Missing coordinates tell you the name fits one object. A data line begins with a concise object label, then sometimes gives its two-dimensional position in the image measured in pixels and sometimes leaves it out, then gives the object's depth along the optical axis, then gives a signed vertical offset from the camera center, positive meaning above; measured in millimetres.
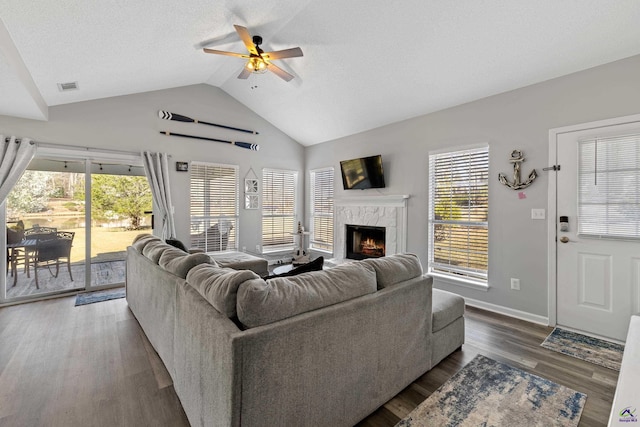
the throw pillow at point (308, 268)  1922 -401
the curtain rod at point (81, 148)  3761 +902
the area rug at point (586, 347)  2383 -1230
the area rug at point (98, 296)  3760 -1157
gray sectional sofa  1228 -659
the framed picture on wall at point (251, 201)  5633 +210
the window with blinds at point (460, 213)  3625 -32
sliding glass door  3797 -148
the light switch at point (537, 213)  3126 -28
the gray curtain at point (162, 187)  4527 +393
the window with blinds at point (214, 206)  5066 +102
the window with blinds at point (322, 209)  5941 +53
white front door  2652 -225
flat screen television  4723 +664
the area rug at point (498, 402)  1704 -1233
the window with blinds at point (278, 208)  5973 +76
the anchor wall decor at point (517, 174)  3186 +408
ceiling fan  2880 +1643
